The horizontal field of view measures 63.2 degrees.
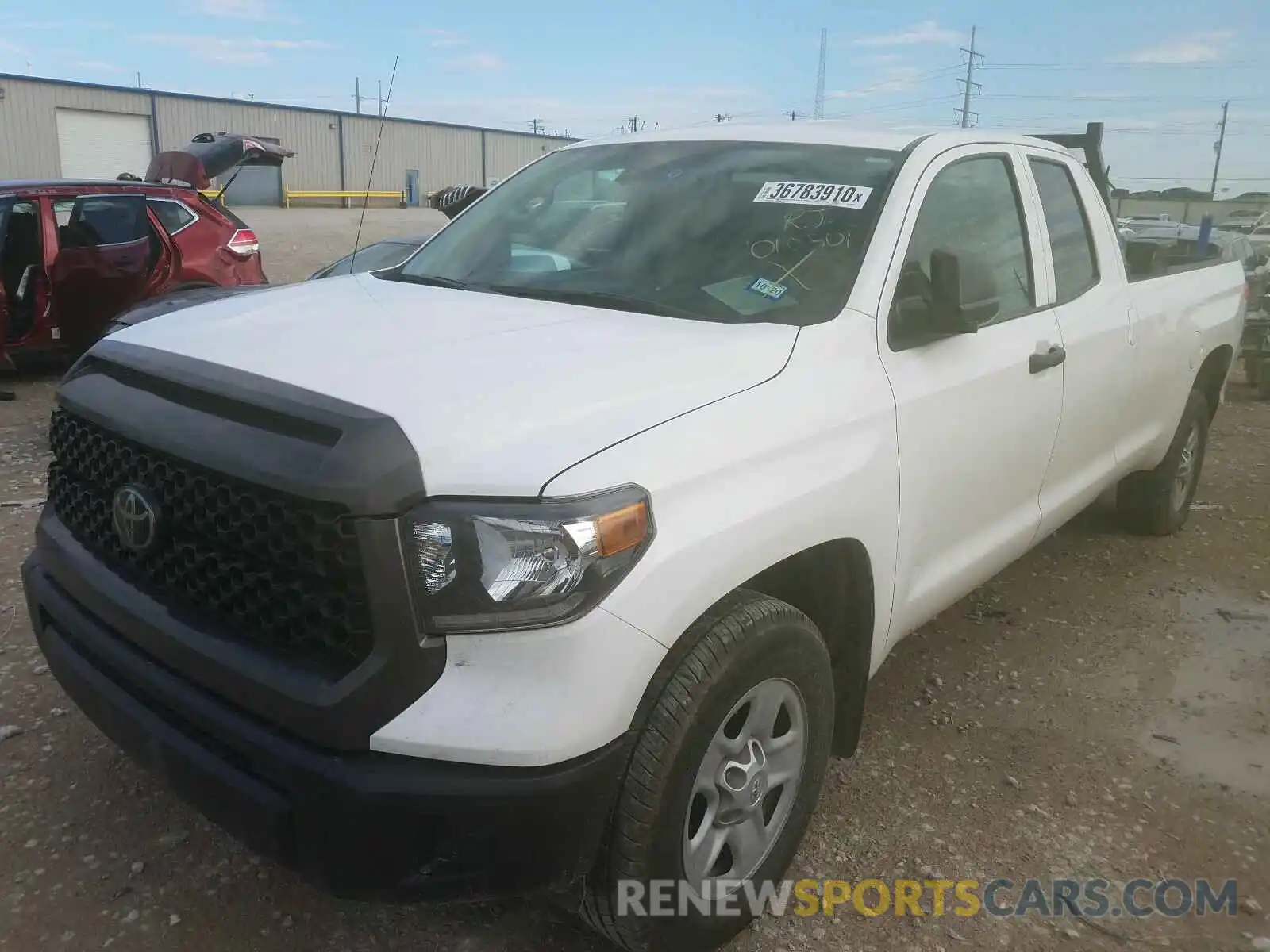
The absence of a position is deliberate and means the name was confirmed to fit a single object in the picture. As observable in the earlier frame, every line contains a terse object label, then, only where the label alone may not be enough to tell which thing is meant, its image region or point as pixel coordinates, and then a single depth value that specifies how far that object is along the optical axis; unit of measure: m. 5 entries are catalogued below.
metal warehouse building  36.69
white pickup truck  1.82
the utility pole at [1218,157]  53.41
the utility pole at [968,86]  62.37
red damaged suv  7.82
